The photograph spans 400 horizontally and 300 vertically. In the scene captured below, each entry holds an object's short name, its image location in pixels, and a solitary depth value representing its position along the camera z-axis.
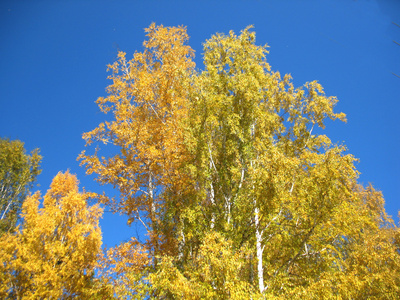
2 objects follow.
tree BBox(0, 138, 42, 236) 15.55
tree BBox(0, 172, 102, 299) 6.59
